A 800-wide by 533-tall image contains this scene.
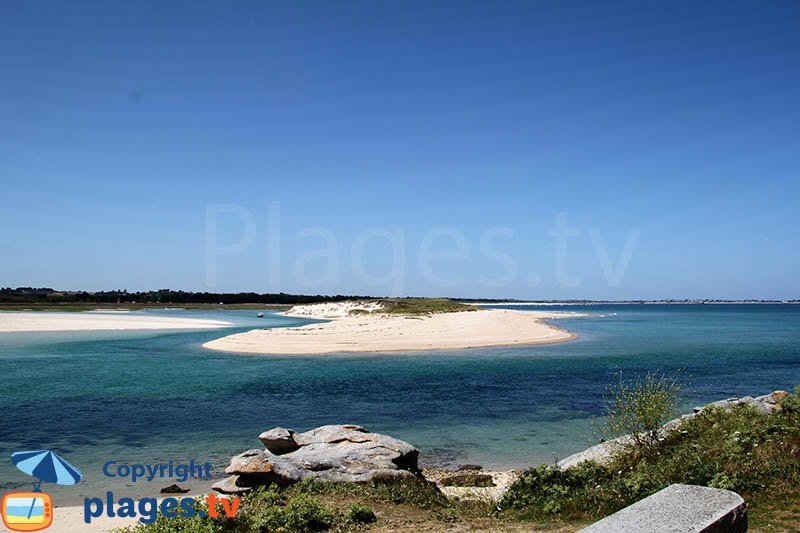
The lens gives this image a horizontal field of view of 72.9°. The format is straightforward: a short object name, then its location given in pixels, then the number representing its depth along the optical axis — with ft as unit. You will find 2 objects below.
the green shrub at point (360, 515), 29.37
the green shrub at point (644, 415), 39.52
